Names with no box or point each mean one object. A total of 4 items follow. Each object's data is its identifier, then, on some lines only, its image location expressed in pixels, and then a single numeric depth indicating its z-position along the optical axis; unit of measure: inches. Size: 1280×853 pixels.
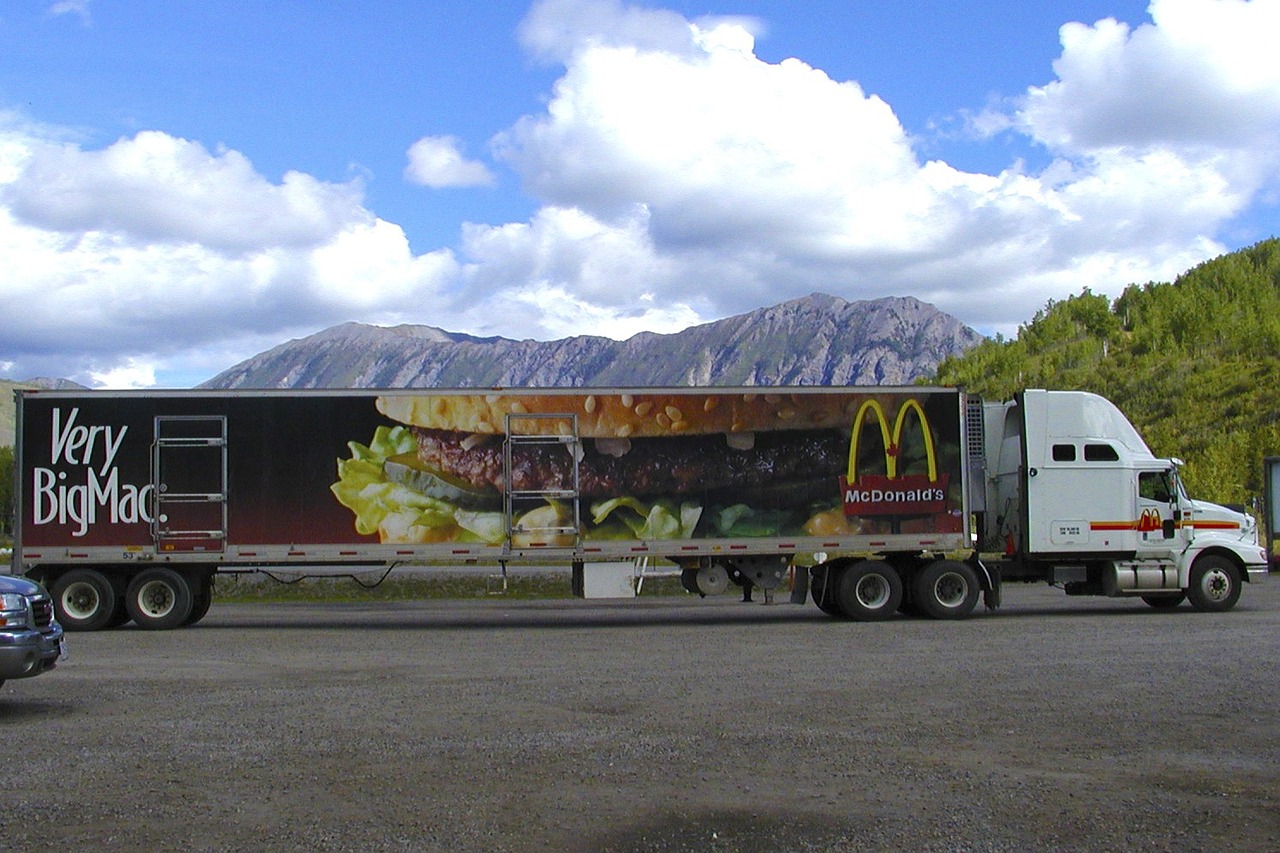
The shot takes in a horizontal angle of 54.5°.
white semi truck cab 810.8
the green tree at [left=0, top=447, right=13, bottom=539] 4805.6
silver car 419.5
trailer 768.3
